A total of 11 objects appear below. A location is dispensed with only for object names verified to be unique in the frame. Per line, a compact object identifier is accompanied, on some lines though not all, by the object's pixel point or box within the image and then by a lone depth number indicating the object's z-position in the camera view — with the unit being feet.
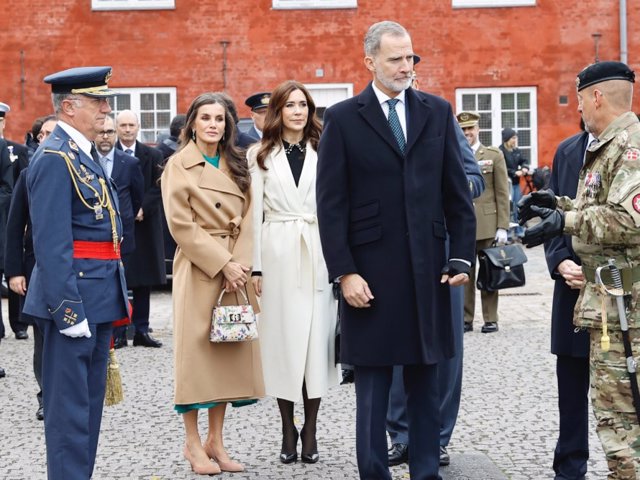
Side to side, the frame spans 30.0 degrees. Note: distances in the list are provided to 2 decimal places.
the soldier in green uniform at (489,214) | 40.16
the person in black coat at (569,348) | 19.52
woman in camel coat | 22.31
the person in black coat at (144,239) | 37.91
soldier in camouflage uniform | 16.85
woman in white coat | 23.09
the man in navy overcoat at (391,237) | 18.52
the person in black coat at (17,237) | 23.00
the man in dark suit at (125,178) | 35.53
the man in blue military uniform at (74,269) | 17.57
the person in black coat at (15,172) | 36.68
